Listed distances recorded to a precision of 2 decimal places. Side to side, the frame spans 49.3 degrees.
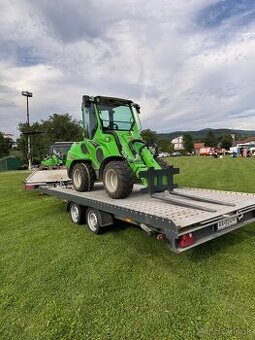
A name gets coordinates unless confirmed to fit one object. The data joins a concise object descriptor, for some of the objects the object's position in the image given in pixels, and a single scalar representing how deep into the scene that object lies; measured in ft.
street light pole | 107.65
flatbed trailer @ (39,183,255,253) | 11.02
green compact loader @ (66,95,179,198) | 17.47
